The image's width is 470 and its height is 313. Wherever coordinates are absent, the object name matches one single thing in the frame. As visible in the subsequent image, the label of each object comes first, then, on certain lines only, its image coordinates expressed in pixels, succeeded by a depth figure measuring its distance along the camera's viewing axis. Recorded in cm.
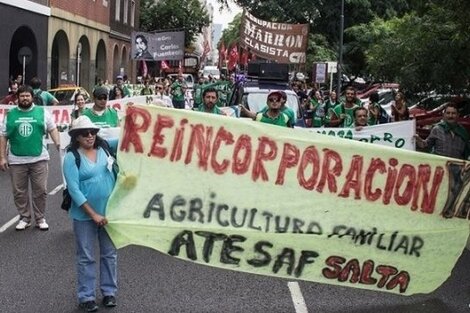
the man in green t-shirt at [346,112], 1027
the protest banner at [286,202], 522
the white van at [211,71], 6103
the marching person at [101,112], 800
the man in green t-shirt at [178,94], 2245
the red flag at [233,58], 3720
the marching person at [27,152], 802
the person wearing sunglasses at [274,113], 784
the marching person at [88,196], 521
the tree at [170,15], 5950
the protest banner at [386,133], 941
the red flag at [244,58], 3844
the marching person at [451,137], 785
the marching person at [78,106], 993
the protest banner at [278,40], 2191
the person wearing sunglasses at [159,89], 2128
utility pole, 2530
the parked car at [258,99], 1410
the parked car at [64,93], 2079
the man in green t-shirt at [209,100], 841
